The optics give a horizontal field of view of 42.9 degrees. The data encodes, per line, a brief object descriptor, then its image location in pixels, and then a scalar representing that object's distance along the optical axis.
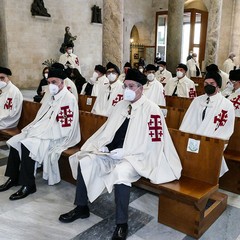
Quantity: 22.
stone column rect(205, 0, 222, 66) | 12.82
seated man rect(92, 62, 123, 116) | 6.19
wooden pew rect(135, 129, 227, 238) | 3.08
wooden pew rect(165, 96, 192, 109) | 6.33
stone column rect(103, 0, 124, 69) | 8.53
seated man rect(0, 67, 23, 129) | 5.65
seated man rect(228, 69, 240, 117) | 5.38
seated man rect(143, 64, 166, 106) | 6.75
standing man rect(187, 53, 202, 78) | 12.71
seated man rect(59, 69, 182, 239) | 3.20
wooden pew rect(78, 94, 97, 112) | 6.66
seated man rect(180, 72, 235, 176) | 4.21
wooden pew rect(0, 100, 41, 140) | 5.46
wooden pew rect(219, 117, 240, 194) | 4.09
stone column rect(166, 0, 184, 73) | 11.95
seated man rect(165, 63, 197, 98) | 7.78
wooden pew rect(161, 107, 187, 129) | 5.02
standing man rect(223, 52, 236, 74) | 12.72
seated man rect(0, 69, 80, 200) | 4.00
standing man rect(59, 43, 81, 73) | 12.04
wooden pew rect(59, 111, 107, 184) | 4.45
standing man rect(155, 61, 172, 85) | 10.01
